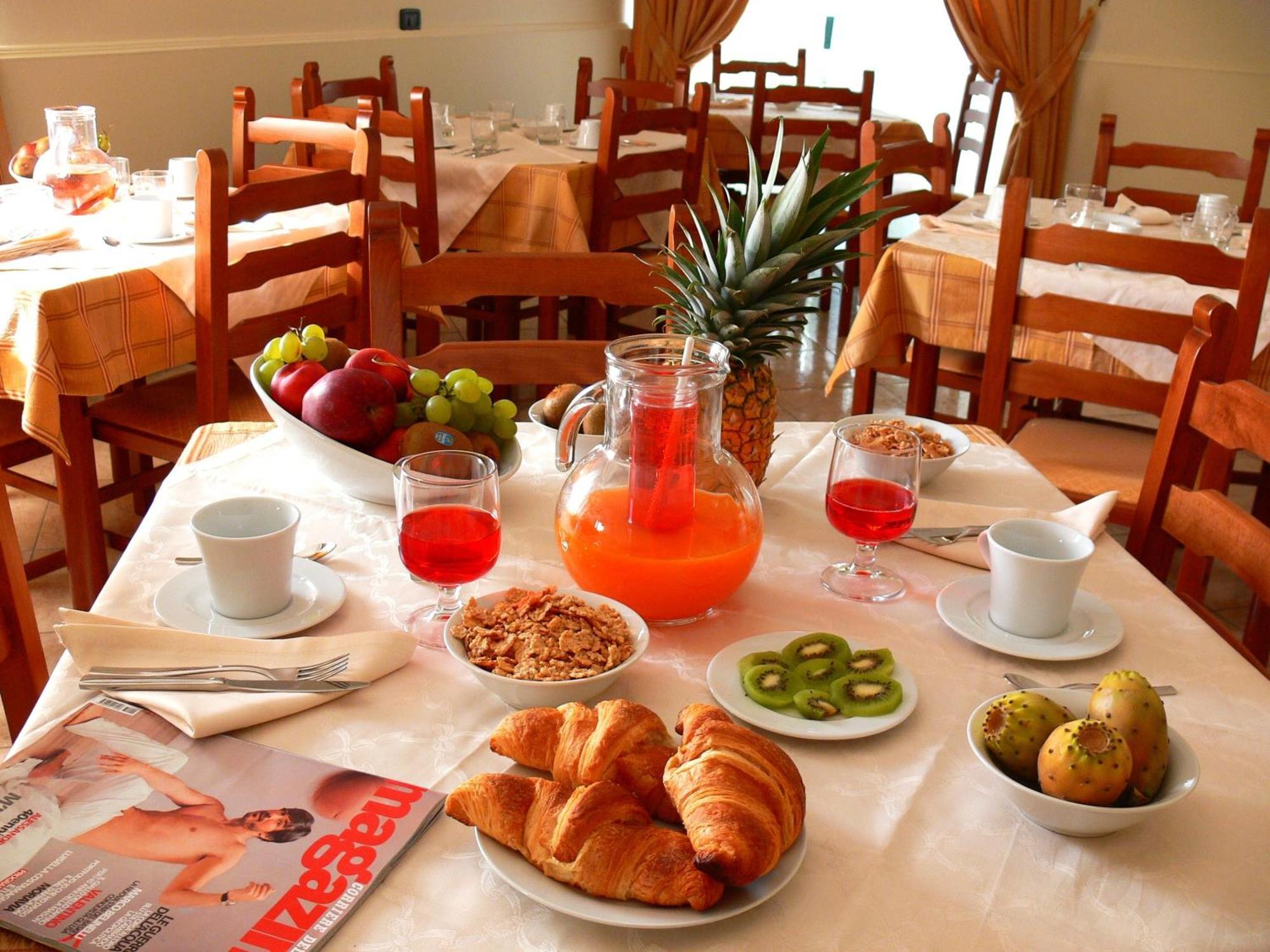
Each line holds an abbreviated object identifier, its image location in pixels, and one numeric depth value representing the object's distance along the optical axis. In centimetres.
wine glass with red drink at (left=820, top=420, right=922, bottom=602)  108
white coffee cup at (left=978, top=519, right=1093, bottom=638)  97
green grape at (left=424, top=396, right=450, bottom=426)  119
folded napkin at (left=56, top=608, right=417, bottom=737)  84
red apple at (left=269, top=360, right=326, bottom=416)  121
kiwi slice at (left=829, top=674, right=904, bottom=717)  87
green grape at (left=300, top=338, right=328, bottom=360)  126
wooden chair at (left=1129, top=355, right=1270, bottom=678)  127
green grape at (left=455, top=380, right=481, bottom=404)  121
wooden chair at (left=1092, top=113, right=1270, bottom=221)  334
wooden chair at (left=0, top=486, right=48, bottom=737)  128
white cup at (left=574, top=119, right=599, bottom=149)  379
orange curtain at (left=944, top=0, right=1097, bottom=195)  563
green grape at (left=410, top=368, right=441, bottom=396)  122
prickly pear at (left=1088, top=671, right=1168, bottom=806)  74
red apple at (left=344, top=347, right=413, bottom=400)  124
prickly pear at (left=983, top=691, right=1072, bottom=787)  75
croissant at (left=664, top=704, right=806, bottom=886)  64
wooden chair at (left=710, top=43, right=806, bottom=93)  529
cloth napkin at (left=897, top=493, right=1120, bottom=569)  115
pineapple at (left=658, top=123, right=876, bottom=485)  116
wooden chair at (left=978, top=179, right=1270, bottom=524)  201
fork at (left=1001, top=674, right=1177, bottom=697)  91
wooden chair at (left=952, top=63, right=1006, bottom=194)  453
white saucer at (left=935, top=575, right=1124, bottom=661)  97
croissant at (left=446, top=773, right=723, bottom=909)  65
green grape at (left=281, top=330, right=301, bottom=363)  124
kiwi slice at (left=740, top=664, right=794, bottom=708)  87
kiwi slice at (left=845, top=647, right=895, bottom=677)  91
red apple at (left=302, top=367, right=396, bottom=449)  117
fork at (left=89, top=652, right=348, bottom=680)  87
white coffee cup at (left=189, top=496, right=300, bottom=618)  94
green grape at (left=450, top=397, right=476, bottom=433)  121
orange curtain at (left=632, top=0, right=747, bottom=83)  624
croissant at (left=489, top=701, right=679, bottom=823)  72
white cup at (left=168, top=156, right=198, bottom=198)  269
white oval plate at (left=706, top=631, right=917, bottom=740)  84
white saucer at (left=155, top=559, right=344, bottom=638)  96
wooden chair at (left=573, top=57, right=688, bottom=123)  415
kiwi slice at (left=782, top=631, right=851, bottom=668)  92
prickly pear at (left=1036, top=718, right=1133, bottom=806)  71
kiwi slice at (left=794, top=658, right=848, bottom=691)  89
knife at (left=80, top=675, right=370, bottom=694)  86
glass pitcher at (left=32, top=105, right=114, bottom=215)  243
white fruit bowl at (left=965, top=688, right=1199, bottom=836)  71
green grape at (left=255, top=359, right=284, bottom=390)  126
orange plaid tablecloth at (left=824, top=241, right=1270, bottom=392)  246
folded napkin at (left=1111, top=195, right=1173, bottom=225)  294
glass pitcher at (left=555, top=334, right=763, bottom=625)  98
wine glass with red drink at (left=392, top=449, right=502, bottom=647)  96
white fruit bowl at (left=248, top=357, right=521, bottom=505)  116
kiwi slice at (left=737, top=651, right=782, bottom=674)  91
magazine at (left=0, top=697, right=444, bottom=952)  64
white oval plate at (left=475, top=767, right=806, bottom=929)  64
